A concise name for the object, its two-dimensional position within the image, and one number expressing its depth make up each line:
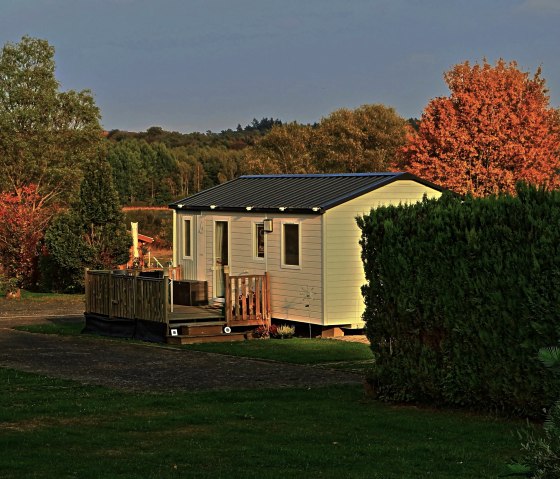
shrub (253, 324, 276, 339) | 23.84
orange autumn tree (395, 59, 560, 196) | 44.25
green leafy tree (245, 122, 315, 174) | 66.25
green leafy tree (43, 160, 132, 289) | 35.81
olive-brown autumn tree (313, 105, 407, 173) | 68.31
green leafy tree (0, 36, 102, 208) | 56.81
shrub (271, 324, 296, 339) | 23.52
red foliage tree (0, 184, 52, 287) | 38.66
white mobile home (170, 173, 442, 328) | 23.31
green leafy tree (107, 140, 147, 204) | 89.42
